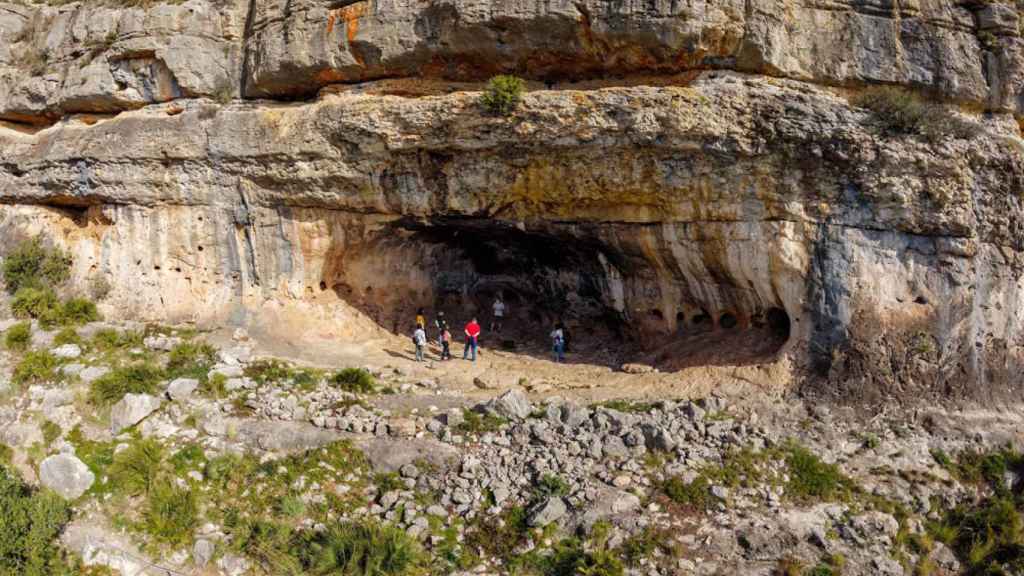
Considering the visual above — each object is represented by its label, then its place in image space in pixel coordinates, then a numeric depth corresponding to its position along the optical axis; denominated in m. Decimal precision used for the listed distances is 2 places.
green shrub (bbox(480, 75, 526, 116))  11.57
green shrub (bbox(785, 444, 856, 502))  9.38
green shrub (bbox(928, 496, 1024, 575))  9.02
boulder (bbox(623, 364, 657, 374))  13.02
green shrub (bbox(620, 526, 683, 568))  8.33
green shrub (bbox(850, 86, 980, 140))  10.72
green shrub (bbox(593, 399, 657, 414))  10.87
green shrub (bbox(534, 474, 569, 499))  9.09
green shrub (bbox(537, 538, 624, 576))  8.02
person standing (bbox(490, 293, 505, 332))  16.55
